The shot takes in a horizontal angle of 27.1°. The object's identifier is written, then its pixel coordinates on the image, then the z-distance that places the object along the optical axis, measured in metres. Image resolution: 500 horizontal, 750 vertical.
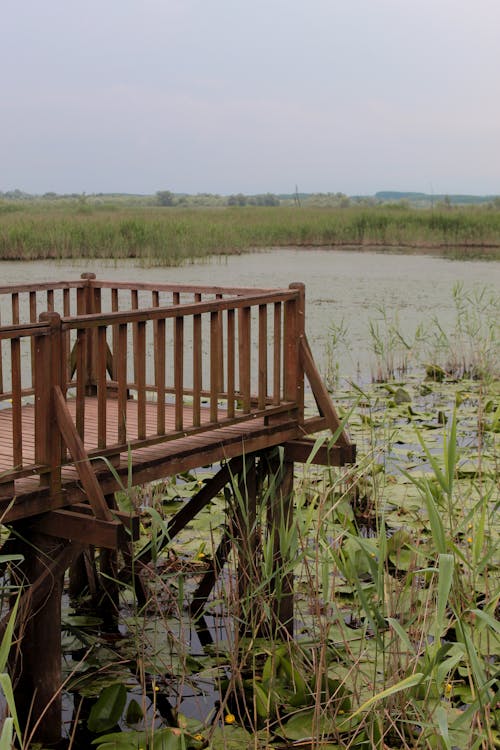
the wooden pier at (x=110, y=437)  3.69
